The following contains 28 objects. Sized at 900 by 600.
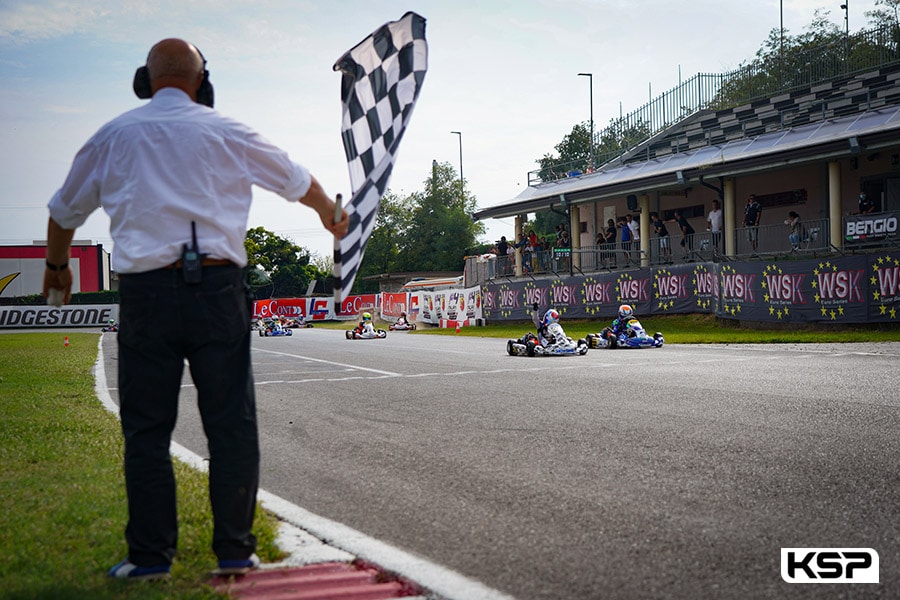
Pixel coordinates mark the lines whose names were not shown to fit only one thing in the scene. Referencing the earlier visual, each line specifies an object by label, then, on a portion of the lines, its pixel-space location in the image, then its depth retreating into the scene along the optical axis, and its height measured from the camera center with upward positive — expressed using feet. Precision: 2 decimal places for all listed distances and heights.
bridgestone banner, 185.06 -0.82
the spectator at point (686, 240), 87.61 +6.08
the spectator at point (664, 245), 90.02 +5.82
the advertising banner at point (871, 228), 64.85 +5.24
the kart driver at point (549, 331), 52.54 -1.80
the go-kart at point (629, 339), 58.44 -2.66
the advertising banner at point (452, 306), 110.73 -0.24
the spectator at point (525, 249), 106.52 +6.77
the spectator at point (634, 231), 96.90 +8.24
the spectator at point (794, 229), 74.84 +6.01
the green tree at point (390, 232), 260.01 +22.66
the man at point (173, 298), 9.17 +0.13
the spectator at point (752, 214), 82.58 +8.18
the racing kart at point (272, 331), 107.04 -2.92
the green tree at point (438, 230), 253.65 +22.30
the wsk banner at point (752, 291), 60.44 +0.66
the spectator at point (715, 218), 86.73 +8.29
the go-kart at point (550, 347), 52.24 -2.77
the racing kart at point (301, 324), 148.35 -3.16
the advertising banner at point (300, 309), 181.68 -0.20
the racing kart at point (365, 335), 89.15 -3.03
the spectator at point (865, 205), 70.84 +7.54
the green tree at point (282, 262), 279.28 +15.56
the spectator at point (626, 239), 96.69 +7.07
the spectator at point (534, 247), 103.91 +7.15
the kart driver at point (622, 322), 58.80 -1.50
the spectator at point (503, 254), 109.72 +6.49
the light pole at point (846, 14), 159.39 +53.54
